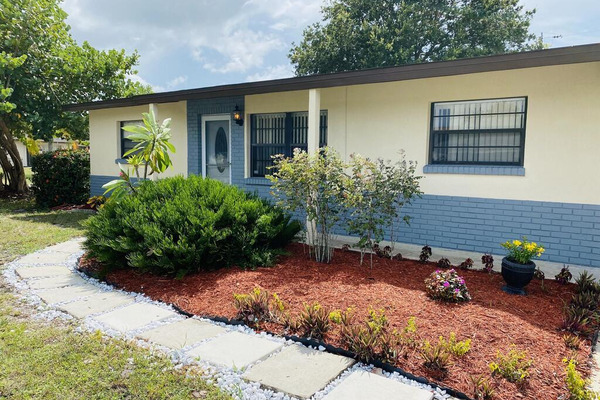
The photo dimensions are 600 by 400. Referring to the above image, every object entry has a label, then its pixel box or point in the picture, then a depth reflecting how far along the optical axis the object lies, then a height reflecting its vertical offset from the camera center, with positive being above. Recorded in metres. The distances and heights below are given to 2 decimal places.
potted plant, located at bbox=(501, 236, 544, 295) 4.46 -1.07
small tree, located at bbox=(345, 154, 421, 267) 5.27 -0.32
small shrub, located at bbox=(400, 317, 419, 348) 3.20 -1.36
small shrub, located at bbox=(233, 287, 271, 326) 3.81 -1.35
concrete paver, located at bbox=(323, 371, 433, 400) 2.62 -1.48
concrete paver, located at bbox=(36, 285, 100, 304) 4.47 -1.47
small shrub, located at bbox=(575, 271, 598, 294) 4.44 -1.25
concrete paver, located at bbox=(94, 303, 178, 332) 3.78 -1.49
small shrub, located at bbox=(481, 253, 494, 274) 5.30 -1.19
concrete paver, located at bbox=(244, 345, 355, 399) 2.73 -1.48
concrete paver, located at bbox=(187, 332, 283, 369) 3.10 -1.48
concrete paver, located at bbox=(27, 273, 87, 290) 4.92 -1.46
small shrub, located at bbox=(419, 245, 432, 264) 5.77 -1.21
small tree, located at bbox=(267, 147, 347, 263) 5.41 -0.25
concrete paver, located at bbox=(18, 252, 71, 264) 6.02 -1.42
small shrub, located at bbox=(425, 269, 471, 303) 4.11 -1.21
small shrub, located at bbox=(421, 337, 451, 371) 2.89 -1.35
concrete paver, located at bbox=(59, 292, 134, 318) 4.11 -1.48
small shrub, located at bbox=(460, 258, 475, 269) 5.45 -1.27
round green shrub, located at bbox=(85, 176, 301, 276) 4.92 -0.79
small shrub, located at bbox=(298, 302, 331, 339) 3.45 -1.33
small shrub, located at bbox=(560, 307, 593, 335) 3.56 -1.35
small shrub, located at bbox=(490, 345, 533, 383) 2.76 -1.37
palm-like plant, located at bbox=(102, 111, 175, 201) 6.35 +0.32
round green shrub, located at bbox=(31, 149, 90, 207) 11.70 -0.37
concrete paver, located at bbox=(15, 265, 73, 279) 5.34 -1.45
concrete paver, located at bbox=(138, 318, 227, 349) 3.43 -1.48
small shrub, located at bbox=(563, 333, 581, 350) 3.27 -1.39
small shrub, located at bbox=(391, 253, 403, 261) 5.92 -1.29
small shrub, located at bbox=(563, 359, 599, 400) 2.47 -1.35
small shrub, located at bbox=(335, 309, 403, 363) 3.08 -1.35
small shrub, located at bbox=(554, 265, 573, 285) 4.88 -1.27
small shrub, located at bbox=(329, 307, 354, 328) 3.48 -1.30
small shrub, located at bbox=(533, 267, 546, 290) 4.93 -1.27
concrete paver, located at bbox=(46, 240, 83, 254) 6.77 -1.40
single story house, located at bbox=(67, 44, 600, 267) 5.63 +0.62
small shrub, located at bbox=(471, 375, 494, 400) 2.62 -1.44
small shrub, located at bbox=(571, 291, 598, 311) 4.05 -1.31
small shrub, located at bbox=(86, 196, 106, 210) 10.34 -0.96
